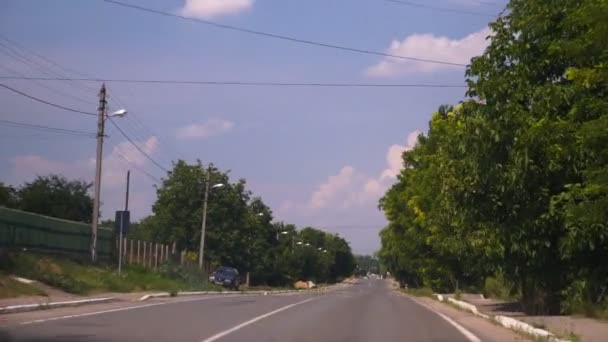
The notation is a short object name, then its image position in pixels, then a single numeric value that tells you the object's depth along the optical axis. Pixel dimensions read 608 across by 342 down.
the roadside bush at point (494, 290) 41.89
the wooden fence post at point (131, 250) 54.82
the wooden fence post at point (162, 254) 61.06
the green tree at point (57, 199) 61.38
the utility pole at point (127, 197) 61.51
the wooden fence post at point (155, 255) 60.01
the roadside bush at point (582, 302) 23.50
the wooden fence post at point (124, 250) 51.79
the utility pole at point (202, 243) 62.97
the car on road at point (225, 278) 65.56
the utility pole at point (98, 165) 43.53
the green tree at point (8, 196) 54.92
